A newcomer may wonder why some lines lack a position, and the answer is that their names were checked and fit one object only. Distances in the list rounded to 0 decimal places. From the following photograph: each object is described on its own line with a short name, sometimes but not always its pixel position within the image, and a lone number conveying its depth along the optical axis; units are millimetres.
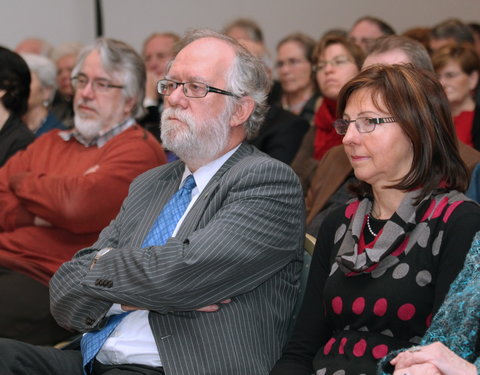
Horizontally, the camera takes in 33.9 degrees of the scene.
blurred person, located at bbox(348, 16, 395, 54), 5238
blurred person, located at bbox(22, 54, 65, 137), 4637
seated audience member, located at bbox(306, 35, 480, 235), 3146
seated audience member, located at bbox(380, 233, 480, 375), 1707
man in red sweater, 3015
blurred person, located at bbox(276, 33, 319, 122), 5215
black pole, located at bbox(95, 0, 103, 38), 7301
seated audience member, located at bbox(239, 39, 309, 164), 4051
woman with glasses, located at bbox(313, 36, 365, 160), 3933
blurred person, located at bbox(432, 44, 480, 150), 3760
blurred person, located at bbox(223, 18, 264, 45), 5801
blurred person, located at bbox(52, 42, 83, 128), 5562
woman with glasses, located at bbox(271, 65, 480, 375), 2041
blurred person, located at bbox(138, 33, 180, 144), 5207
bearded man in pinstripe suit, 2242
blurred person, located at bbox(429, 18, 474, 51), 4902
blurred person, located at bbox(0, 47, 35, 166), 3861
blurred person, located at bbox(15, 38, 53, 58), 6621
